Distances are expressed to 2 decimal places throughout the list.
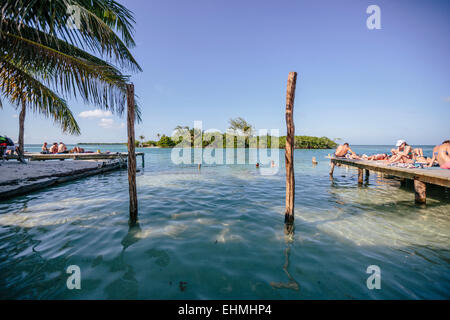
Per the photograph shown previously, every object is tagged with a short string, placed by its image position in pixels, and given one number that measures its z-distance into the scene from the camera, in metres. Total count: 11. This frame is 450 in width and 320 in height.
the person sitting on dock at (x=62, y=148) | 20.08
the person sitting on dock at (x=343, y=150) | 15.12
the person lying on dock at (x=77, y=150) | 21.91
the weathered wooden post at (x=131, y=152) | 5.50
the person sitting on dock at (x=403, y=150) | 10.18
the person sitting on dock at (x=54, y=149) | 20.32
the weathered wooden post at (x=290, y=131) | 5.09
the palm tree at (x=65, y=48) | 3.82
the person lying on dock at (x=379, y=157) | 14.69
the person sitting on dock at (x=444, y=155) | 8.31
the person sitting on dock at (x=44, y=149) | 20.59
